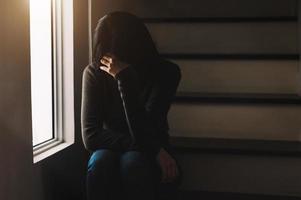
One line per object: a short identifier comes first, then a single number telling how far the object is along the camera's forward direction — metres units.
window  2.00
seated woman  1.69
